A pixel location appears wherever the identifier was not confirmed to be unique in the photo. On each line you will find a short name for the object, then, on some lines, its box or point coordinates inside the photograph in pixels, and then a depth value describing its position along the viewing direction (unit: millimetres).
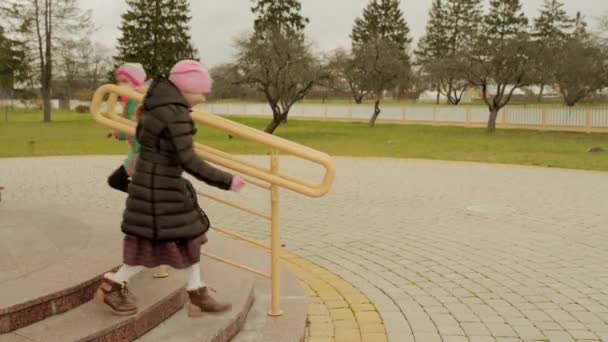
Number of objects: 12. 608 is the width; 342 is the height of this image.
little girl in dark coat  2998
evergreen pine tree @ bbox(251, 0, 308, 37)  47781
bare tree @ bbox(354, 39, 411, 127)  36406
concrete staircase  3090
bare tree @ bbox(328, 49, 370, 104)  37575
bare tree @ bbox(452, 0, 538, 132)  29750
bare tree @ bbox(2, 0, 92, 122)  40250
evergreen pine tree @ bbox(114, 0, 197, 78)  49188
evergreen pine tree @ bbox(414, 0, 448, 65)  62334
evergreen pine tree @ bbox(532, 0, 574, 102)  54694
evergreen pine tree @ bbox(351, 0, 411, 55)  60406
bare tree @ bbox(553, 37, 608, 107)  25938
